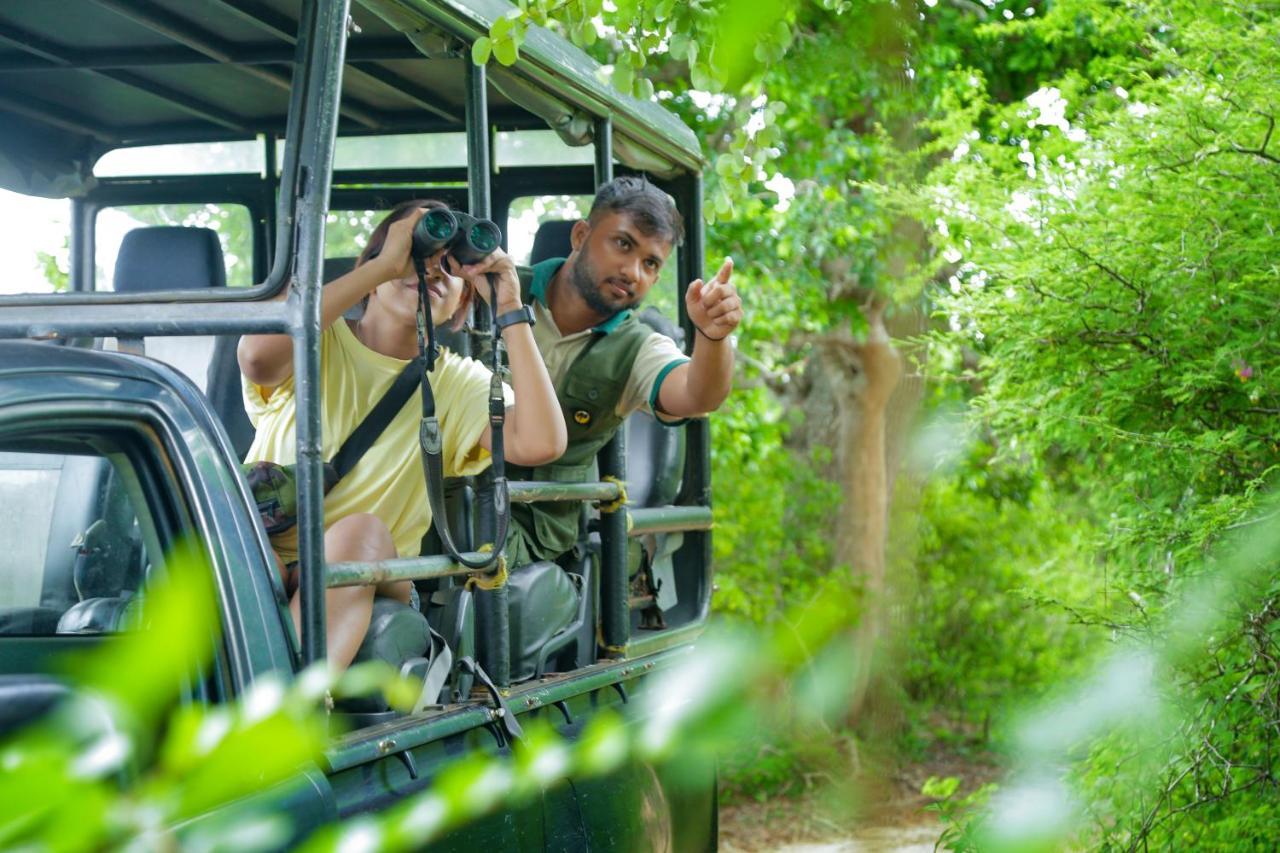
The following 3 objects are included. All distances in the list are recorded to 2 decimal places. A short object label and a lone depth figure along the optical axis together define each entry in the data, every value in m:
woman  3.03
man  3.70
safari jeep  2.13
